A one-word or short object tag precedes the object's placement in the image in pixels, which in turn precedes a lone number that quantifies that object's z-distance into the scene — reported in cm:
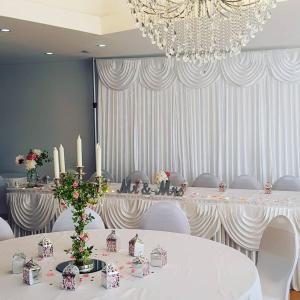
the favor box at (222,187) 468
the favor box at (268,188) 447
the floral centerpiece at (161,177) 464
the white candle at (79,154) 245
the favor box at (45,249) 270
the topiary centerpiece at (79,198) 236
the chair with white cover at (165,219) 354
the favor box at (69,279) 216
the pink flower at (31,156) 514
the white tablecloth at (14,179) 550
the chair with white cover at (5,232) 347
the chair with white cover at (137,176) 583
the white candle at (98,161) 239
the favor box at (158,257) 248
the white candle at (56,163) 246
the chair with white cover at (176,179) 536
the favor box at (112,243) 281
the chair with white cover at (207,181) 526
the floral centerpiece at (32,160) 516
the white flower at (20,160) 530
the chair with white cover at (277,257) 279
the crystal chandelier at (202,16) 310
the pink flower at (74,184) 236
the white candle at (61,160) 254
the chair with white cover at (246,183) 505
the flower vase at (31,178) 534
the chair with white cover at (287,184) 484
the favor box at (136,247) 270
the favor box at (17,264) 241
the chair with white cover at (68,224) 361
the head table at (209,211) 399
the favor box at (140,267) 233
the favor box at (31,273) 224
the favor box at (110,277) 218
